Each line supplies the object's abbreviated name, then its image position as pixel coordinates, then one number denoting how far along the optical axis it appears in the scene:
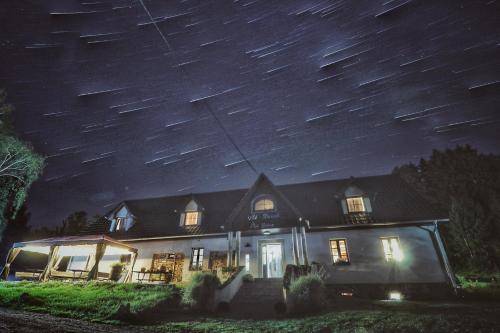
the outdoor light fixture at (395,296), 12.20
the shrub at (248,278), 13.84
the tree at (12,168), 15.55
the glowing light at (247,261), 16.57
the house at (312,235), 14.27
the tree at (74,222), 55.16
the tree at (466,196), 22.64
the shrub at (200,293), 10.58
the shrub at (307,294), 9.40
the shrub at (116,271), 16.92
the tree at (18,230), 47.02
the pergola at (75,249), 15.95
